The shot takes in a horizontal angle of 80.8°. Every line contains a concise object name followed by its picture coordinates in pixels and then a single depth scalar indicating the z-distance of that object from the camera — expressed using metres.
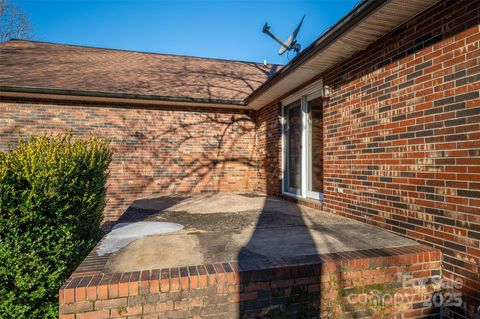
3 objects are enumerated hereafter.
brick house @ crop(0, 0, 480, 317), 2.59
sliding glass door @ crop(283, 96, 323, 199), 5.48
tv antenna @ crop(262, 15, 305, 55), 7.43
